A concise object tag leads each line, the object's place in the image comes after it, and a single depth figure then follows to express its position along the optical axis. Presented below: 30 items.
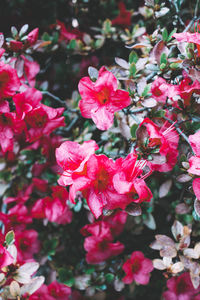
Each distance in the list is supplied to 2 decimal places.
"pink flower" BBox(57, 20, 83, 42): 0.71
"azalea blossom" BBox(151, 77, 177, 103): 0.53
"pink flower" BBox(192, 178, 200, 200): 0.50
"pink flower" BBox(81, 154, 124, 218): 0.49
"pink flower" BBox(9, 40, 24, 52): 0.60
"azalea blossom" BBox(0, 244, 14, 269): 0.52
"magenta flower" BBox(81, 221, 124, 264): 0.61
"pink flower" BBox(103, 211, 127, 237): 0.62
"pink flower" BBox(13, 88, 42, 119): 0.55
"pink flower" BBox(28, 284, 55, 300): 0.60
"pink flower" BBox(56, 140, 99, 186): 0.51
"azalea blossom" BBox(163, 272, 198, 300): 0.61
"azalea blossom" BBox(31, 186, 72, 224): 0.61
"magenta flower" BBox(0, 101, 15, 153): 0.55
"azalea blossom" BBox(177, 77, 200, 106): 0.53
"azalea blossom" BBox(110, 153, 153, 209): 0.48
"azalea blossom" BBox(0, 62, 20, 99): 0.54
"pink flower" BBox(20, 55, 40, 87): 0.63
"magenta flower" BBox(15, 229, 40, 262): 0.63
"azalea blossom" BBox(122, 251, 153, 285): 0.62
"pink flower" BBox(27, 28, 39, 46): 0.60
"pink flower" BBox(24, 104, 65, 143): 0.56
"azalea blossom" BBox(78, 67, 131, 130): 0.52
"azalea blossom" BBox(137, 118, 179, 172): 0.52
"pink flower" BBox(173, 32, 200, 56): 0.51
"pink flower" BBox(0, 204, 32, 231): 0.63
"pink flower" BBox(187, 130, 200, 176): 0.49
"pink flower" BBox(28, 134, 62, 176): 0.65
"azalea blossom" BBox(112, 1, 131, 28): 0.75
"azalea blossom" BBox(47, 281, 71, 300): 0.62
